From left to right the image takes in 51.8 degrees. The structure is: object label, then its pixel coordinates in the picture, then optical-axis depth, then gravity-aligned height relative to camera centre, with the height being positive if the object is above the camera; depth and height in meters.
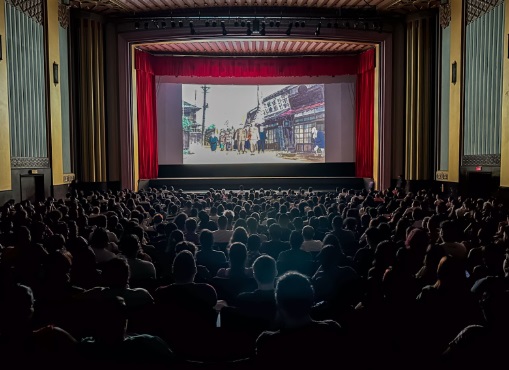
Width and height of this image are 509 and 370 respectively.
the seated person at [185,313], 3.60 -1.08
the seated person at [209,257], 5.82 -1.08
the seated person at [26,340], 2.54 -0.91
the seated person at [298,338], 2.75 -0.95
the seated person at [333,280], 4.29 -1.03
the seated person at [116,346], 2.64 -0.94
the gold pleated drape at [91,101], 17.58 +2.09
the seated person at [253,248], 6.21 -1.05
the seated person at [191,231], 7.66 -1.04
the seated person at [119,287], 3.74 -0.91
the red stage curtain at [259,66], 21.64 +3.91
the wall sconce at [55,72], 15.74 +2.71
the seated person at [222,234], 7.89 -1.12
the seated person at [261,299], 3.83 -1.05
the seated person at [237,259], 5.09 -0.96
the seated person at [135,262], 5.27 -1.02
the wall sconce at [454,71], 15.60 +2.58
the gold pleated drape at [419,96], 17.62 +2.13
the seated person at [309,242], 6.83 -1.09
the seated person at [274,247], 6.46 -1.09
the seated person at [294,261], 5.46 -1.08
